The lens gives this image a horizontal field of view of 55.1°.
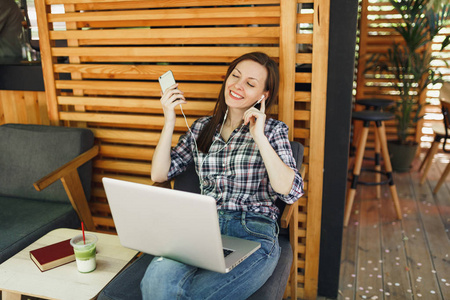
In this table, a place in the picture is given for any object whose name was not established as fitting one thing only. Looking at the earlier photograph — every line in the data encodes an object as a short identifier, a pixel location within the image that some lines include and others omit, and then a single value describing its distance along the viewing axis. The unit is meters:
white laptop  1.31
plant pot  4.48
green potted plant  4.07
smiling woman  1.57
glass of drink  1.60
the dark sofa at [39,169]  2.34
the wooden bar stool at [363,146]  3.17
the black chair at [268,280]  1.59
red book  1.65
